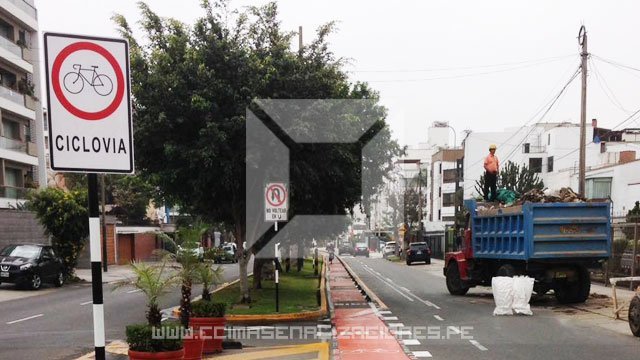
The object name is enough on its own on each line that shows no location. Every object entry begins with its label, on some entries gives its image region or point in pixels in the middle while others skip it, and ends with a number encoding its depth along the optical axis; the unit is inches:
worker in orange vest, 633.6
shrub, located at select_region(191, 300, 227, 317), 363.6
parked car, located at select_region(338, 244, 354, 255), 3046.0
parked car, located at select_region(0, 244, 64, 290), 790.5
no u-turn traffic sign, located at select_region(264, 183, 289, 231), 521.3
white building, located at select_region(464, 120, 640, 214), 1574.8
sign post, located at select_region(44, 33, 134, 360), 134.6
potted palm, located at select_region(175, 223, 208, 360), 315.0
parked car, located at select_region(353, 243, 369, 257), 2817.7
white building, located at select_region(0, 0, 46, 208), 1231.5
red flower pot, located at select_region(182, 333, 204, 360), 312.8
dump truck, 558.3
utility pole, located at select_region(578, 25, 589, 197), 800.9
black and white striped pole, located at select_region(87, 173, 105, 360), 142.6
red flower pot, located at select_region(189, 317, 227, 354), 354.0
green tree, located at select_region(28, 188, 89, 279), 908.6
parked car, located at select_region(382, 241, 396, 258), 2534.4
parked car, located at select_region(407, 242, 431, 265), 1712.2
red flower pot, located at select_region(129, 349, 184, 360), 235.6
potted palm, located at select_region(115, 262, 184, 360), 239.1
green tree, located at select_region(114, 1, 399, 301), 529.7
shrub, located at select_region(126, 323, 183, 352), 241.4
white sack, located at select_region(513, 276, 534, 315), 528.7
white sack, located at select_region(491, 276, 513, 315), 533.3
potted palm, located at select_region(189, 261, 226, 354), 354.6
